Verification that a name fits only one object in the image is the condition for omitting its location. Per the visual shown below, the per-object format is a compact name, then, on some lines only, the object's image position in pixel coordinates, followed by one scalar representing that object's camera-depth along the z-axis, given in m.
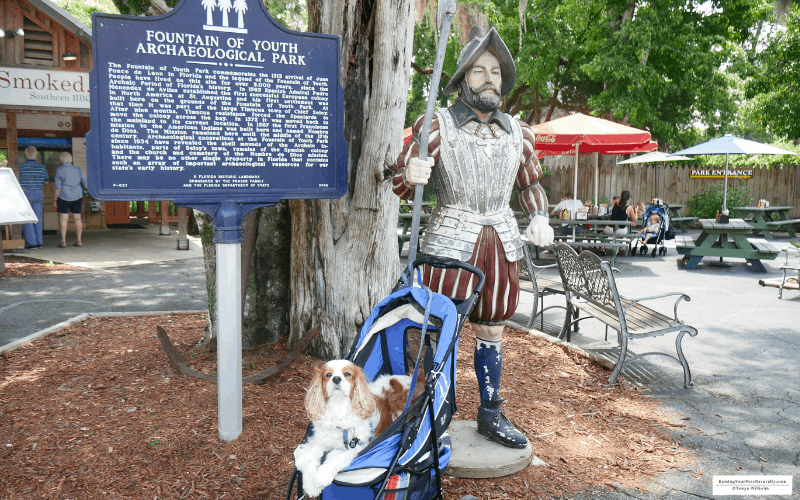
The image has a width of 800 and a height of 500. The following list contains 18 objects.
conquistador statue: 3.32
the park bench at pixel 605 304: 4.69
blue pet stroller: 2.29
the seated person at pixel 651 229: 13.05
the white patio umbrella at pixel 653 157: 17.16
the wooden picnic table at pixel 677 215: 16.05
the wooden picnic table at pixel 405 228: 11.91
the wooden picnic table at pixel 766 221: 14.85
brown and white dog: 2.38
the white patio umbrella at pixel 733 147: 12.52
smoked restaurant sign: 11.40
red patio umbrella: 11.24
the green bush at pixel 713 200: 19.94
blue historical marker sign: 3.03
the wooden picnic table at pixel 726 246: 10.62
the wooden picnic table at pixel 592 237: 11.32
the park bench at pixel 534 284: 6.28
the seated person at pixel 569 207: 12.88
